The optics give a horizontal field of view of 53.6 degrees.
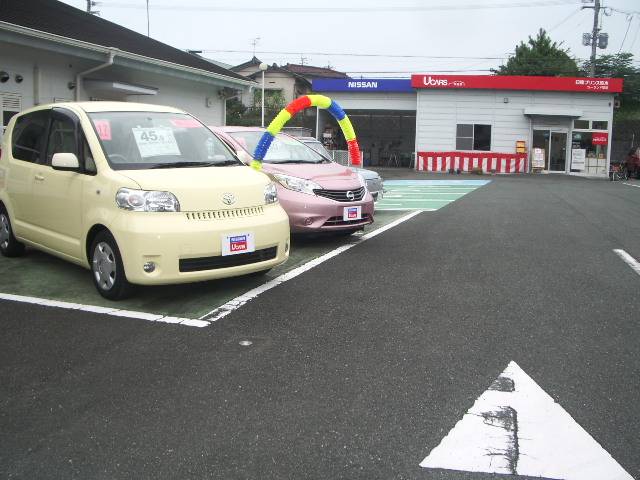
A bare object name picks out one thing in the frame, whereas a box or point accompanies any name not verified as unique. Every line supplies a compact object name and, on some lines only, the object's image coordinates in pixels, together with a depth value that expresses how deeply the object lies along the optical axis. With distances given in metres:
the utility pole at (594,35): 37.30
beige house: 48.72
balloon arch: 8.26
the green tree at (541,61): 50.62
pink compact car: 7.95
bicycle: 28.89
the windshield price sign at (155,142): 5.94
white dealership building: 29.81
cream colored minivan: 5.13
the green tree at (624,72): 46.00
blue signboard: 31.02
